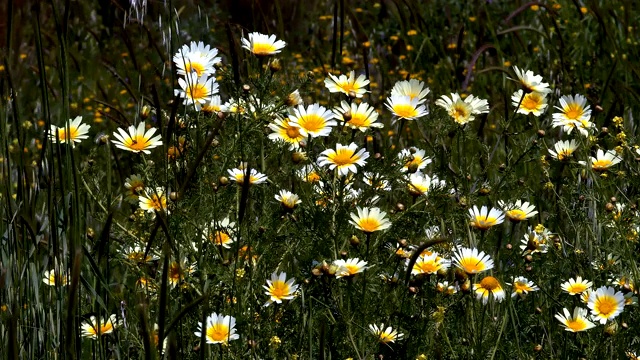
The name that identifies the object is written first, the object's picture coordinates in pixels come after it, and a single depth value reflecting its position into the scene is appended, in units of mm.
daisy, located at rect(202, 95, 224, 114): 3860
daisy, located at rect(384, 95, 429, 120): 3839
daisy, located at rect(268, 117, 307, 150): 3824
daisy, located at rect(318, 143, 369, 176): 3739
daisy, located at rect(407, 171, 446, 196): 3795
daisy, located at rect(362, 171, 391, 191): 3782
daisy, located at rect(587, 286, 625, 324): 3732
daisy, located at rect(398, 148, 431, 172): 3783
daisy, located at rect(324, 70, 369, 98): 3862
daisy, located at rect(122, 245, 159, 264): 3803
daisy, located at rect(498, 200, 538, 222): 3823
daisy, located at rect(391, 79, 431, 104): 3870
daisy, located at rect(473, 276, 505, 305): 3747
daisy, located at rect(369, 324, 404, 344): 3705
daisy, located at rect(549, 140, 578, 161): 3943
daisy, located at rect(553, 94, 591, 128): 3972
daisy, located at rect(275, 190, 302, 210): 3764
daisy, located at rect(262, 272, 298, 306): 3748
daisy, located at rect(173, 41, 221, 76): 3801
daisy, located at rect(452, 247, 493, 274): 3689
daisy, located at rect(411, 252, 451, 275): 3755
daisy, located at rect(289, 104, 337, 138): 3792
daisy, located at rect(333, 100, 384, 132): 3802
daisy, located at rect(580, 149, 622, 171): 3938
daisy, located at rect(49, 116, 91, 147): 3883
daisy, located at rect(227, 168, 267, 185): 3743
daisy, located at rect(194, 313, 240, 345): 3695
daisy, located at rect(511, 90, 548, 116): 3967
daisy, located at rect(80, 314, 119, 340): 3750
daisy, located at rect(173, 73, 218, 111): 3771
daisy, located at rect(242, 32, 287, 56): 3831
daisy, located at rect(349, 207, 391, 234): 3710
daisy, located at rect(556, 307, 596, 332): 3767
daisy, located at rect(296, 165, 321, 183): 3870
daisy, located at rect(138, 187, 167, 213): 3777
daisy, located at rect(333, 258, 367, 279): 3666
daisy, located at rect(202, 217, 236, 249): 3757
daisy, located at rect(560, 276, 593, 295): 3802
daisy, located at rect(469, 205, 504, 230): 3759
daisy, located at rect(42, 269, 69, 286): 3541
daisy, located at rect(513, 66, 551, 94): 3908
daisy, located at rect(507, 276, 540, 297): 3838
